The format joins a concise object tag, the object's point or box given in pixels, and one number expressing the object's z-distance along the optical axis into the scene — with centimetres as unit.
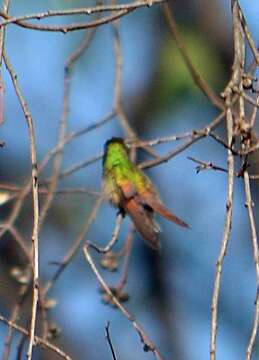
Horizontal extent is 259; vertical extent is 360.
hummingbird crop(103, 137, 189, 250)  1023
